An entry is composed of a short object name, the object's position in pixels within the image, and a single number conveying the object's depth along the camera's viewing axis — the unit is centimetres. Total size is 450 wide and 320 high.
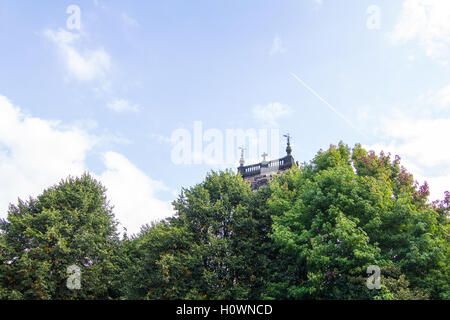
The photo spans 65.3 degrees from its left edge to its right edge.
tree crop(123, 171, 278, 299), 2434
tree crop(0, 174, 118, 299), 2825
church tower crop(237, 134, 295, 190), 4556
